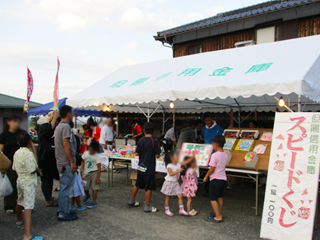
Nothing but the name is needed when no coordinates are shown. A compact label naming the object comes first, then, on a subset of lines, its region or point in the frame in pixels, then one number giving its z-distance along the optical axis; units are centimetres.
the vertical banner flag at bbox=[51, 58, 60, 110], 984
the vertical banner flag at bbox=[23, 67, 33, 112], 1217
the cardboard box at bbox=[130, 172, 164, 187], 631
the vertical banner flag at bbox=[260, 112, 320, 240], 308
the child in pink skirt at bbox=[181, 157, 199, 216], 432
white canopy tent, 416
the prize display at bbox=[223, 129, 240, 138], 574
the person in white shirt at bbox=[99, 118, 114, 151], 815
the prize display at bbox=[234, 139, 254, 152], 509
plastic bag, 379
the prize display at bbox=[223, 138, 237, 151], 523
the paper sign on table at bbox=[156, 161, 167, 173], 536
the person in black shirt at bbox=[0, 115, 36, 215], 411
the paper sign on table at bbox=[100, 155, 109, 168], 639
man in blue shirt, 595
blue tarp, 1201
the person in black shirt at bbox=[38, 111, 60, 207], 461
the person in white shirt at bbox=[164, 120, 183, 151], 888
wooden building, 1048
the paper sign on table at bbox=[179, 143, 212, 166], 493
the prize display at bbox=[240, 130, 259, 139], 549
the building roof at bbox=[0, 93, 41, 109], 1619
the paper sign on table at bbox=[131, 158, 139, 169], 578
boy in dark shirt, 445
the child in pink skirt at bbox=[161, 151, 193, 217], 421
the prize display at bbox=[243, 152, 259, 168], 451
